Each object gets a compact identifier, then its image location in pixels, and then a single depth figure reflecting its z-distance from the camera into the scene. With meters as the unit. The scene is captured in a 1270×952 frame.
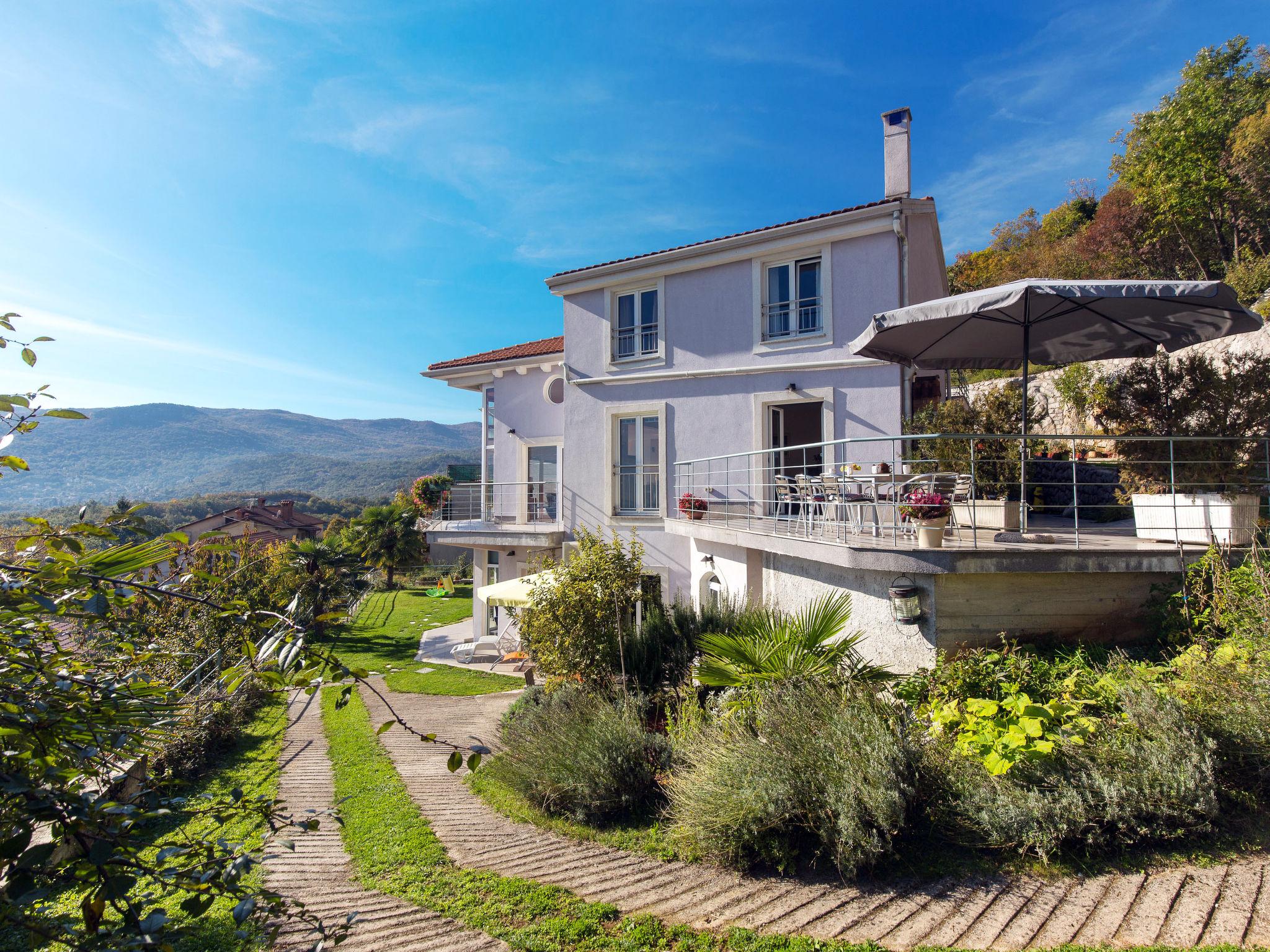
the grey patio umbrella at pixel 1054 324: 6.88
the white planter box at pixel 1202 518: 6.74
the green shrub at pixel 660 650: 9.48
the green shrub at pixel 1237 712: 4.74
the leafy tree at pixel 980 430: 9.07
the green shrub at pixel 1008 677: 5.84
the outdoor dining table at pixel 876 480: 7.31
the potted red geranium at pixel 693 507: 13.03
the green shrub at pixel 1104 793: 4.48
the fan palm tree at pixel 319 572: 20.95
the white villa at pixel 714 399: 12.16
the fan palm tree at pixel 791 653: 6.73
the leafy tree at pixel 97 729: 1.44
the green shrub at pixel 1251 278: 20.58
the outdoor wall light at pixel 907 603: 6.76
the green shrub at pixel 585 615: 9.89
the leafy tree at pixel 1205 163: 24.92
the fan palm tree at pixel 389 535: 33.44
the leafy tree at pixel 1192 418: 7.45
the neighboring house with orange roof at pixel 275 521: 38.36
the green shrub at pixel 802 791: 4.79
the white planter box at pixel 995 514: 7.95
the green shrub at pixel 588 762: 6.48
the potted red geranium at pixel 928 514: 6.61
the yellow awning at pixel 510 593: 13.79
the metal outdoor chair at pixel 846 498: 7.83
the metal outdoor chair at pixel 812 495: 8.49
